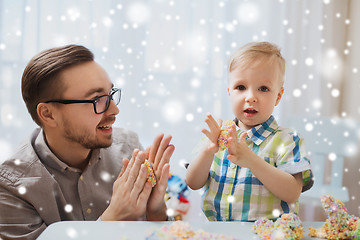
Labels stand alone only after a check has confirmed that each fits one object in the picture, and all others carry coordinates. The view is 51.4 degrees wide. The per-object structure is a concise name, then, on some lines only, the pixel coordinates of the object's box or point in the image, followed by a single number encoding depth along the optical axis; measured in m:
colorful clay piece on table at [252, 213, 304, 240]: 0.81
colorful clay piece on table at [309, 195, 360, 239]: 0.84
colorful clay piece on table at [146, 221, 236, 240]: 0.76
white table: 0.80
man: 1.08
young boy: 1.01
